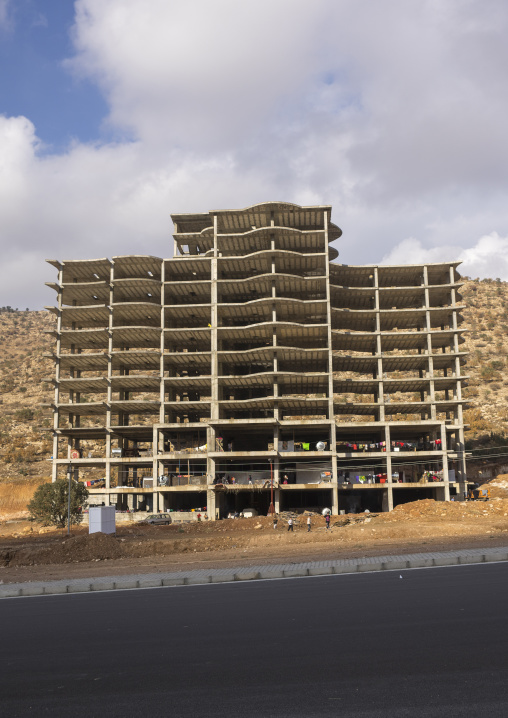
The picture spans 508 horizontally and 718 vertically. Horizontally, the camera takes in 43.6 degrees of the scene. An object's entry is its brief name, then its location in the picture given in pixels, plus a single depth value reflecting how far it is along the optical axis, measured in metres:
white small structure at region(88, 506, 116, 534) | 41.55
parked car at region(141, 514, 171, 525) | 59.38
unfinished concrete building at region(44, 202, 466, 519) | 67.19
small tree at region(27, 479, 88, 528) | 56.62
